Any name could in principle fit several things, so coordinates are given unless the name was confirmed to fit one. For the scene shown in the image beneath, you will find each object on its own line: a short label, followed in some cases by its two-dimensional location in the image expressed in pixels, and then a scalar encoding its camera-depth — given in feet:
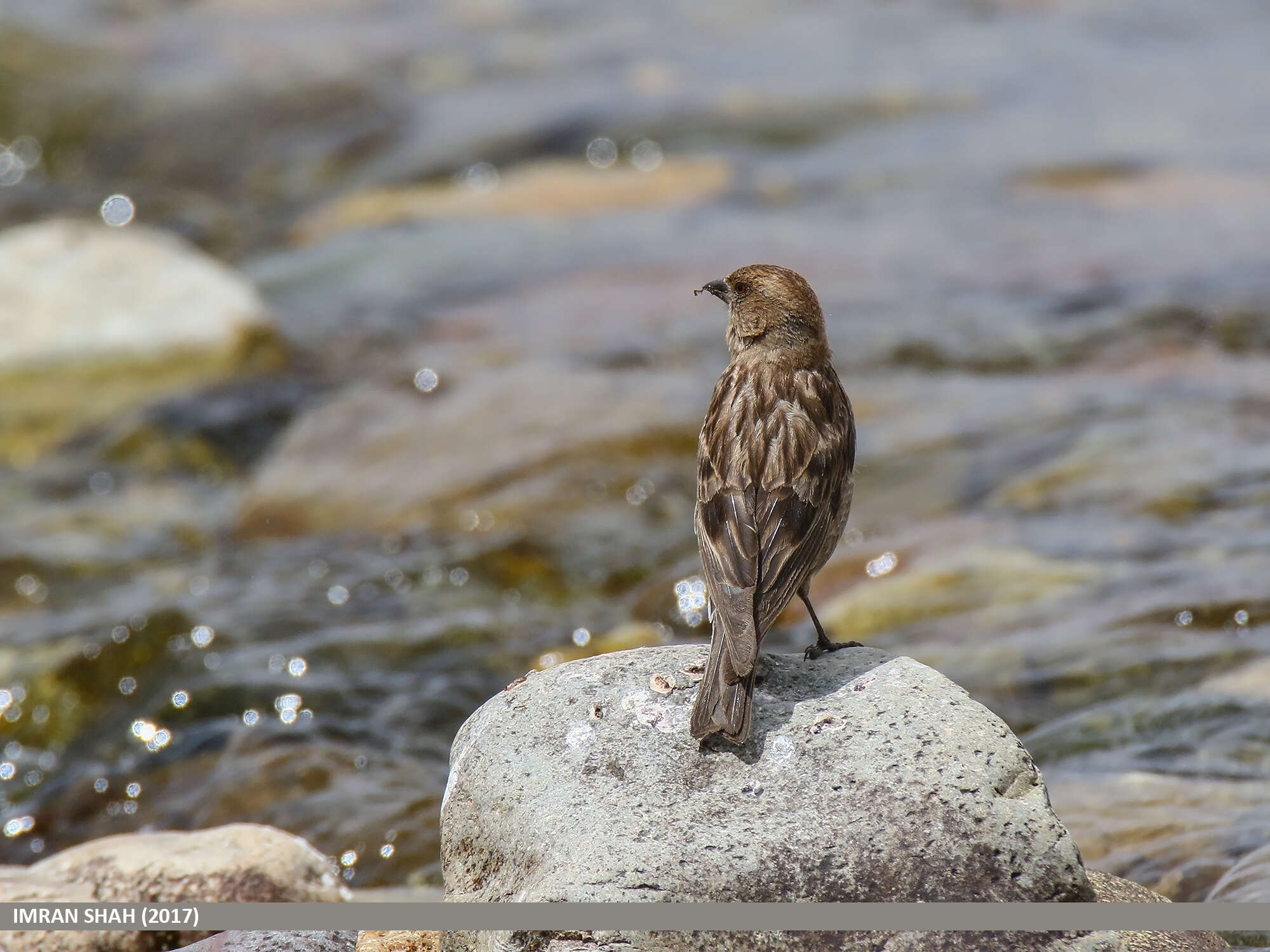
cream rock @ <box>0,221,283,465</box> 78.23
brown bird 29.78
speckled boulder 27.30
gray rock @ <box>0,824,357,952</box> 35.65
